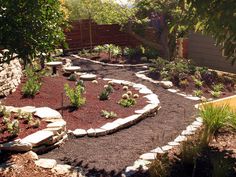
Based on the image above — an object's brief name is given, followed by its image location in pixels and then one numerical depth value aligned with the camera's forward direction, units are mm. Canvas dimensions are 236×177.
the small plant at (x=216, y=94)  9349
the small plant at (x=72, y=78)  9530
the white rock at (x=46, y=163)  4757
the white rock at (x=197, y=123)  6809
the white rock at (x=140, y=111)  7234
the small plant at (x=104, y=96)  7910
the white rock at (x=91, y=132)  6085
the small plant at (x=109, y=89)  8378
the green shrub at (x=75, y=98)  7089
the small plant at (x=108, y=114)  6916
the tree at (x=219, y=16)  3832
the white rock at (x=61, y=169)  4632
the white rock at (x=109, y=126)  6322
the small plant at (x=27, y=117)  5873
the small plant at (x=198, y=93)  9286
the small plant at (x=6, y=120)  5641
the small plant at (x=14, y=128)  5395
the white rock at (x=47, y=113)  6174
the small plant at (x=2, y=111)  6029
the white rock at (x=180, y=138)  5995
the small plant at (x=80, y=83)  8516
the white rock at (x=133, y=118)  6804
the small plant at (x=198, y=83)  9992
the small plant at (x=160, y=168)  4374
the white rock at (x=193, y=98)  8877
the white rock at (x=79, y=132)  6007
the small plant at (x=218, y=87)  9791
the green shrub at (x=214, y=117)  5900
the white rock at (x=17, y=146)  4975
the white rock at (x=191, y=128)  6553
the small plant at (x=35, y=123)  5727
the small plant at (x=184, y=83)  9937
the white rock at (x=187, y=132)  6358
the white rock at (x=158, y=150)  5482
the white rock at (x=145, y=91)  8817
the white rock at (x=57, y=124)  5775
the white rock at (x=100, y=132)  6129
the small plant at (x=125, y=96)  7991
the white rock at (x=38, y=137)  5183
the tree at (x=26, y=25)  4415
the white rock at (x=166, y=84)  9730
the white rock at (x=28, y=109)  6403
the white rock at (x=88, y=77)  9783
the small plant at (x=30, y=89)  7486
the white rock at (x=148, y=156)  5247
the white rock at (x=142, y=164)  4911
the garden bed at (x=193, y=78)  9724
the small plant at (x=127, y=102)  7661
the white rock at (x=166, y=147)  5584
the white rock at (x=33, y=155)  4938
